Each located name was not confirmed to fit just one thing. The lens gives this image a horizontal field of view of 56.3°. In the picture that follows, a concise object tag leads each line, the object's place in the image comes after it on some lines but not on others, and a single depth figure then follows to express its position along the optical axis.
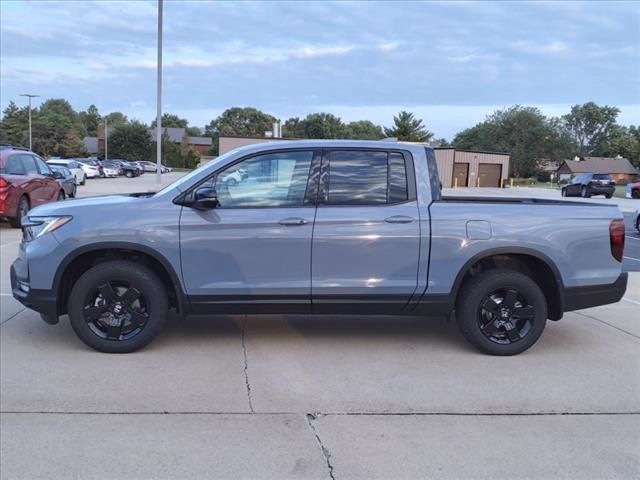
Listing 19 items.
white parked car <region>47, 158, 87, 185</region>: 29.17
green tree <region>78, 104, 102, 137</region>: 133.35
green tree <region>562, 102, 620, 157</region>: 133.88
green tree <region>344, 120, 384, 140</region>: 101.19
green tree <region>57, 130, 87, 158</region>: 83.69
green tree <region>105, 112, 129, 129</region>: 137.51
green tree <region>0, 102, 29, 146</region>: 81.44
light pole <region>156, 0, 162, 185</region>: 24.08
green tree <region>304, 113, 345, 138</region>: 90.71
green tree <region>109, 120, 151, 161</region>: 87.00
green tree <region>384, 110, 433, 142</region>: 82.38
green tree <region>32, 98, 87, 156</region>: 83.69
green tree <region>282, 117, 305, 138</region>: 95.74
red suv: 12.24
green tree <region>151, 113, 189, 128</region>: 128.88
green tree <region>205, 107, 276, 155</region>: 121.12
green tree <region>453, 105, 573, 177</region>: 90.75
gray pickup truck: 4.98
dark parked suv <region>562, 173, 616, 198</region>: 37.91
